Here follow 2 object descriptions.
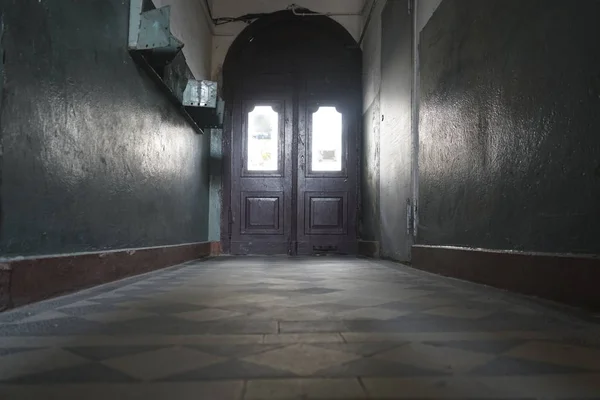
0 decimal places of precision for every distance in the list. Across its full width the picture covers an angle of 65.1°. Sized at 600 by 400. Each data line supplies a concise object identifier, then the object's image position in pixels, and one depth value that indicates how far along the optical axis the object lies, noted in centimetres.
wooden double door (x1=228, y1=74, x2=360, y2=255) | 656
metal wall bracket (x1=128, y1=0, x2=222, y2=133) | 292
